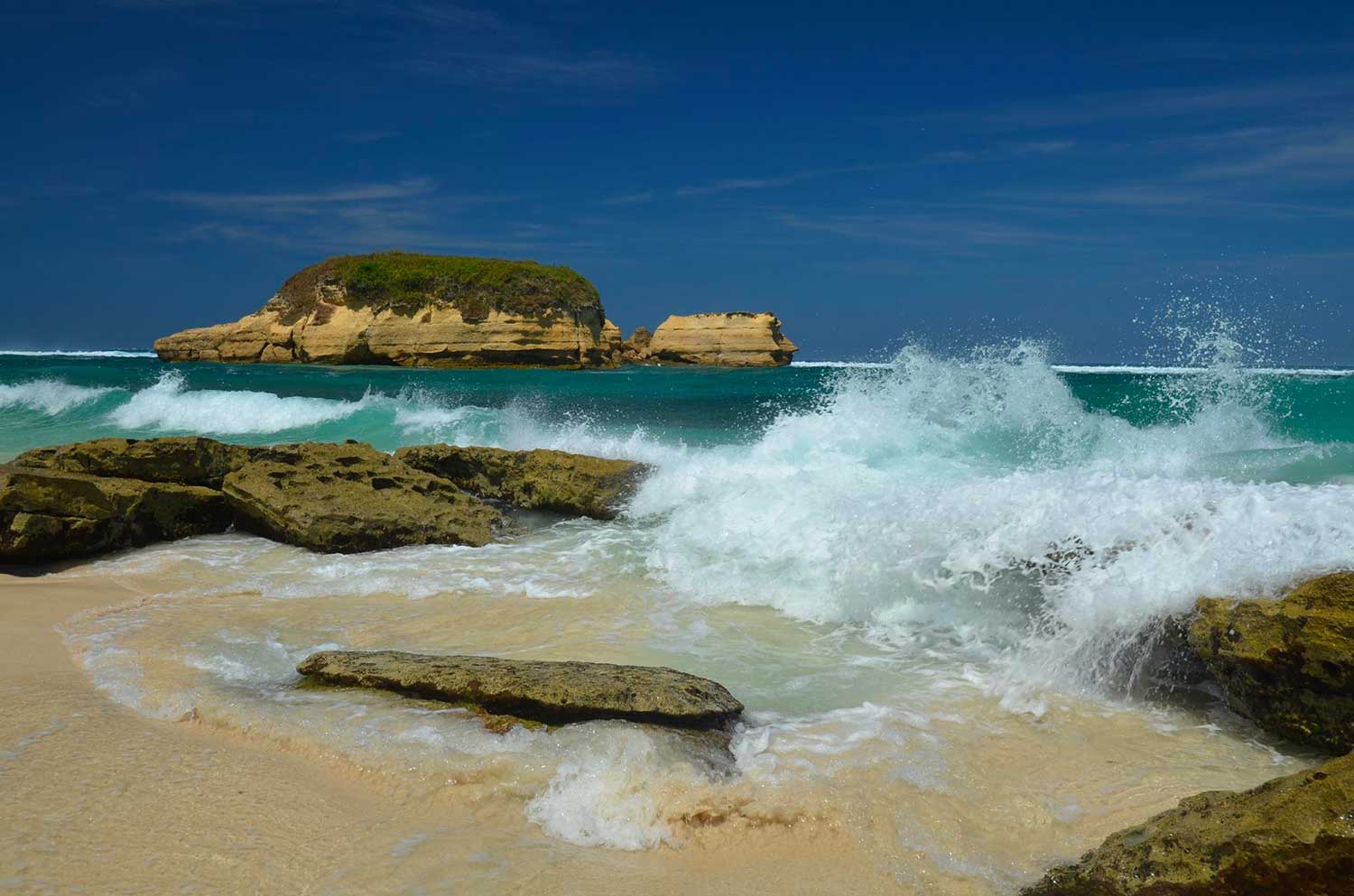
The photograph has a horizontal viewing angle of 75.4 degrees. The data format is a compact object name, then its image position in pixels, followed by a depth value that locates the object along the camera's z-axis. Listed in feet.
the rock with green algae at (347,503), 24.07
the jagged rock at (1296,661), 11.21
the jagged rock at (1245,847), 6.11
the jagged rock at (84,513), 21.67
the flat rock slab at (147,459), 26.68
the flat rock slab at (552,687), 11.14
